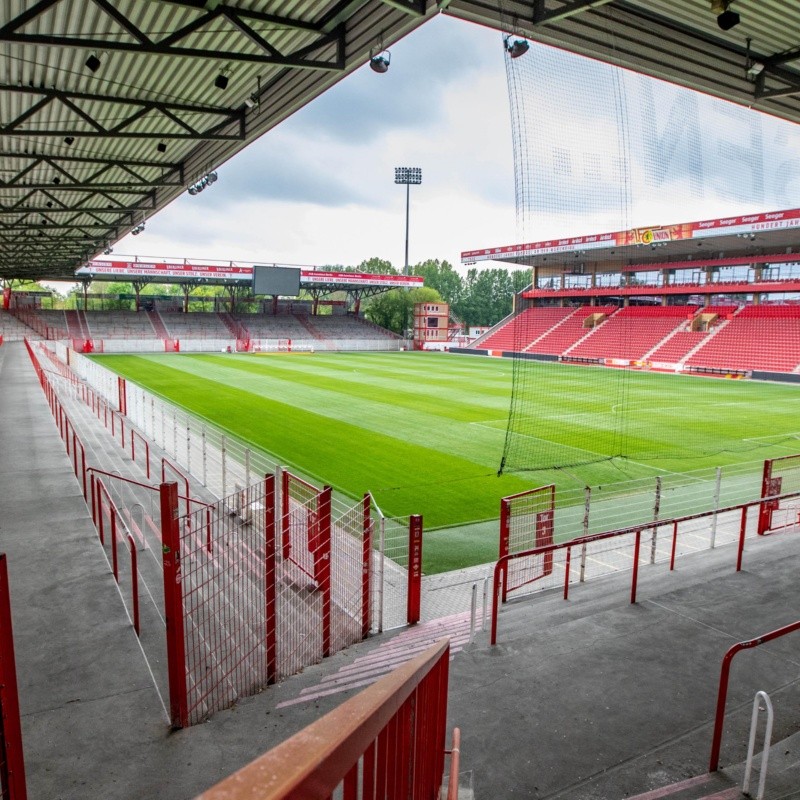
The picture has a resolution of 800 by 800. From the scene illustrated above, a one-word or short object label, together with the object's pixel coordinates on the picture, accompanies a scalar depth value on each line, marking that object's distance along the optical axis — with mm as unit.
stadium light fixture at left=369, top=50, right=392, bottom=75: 8484
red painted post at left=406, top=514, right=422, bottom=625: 6309
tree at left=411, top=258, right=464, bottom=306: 122112
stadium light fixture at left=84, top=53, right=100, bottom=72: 8531
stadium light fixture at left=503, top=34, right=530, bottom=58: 8180
